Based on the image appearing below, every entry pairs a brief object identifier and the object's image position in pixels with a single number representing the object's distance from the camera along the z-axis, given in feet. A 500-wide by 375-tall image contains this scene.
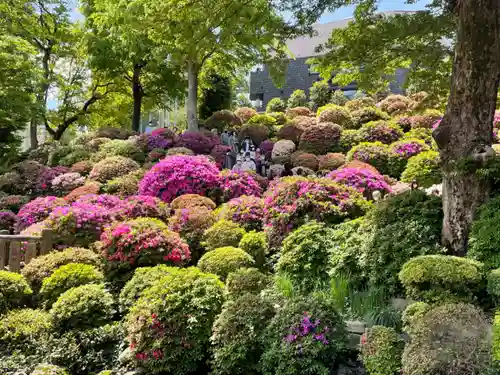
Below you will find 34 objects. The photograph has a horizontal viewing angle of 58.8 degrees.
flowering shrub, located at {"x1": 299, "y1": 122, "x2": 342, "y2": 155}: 44.52
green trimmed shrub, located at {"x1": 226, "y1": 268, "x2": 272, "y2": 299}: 16.48
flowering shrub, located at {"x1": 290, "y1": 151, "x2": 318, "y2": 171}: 39.78
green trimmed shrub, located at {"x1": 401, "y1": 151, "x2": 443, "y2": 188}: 31.05
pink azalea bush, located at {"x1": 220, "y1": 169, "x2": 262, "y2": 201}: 30.58
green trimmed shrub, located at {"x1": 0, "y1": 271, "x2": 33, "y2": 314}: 18.70
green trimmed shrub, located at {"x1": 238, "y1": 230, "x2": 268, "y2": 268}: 21.57
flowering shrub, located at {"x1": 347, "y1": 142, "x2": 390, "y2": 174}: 36.24
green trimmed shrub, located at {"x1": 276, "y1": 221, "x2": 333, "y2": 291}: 18.24
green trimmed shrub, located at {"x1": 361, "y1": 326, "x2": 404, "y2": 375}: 11.80
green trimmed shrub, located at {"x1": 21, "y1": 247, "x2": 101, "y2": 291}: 20.24
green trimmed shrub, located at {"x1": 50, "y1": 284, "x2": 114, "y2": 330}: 16.70
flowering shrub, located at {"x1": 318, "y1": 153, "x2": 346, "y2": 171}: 37.76
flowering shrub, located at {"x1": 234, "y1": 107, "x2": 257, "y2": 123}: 64.84
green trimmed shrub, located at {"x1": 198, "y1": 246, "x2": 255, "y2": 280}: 19.25
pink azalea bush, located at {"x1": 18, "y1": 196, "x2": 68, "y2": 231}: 29.12
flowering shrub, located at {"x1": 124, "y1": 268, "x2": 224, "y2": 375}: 14.17
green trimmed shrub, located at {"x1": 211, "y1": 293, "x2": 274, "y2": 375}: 13.38
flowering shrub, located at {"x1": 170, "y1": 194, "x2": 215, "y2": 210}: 27.61
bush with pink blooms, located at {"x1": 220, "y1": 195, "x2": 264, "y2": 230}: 24.67
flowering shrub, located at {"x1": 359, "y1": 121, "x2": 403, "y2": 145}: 41.96
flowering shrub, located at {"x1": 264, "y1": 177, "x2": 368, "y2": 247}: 21.21
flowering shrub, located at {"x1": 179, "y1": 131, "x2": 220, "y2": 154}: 46.26
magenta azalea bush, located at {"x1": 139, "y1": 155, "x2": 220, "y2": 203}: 30.37
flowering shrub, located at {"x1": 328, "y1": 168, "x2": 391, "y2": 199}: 25.86
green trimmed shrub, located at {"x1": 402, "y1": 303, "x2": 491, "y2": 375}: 10.40
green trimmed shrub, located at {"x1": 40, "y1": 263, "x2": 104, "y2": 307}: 18.65
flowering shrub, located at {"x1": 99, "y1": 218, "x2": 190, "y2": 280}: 20.35
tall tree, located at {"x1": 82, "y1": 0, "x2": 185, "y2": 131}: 50.34
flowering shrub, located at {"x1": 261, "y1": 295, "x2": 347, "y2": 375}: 12.38
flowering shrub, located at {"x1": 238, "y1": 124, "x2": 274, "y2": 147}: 51.21
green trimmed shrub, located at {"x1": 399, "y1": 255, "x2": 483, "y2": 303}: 13.10
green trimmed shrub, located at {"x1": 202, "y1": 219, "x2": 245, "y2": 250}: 22.53
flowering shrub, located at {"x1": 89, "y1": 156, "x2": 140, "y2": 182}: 38.55
